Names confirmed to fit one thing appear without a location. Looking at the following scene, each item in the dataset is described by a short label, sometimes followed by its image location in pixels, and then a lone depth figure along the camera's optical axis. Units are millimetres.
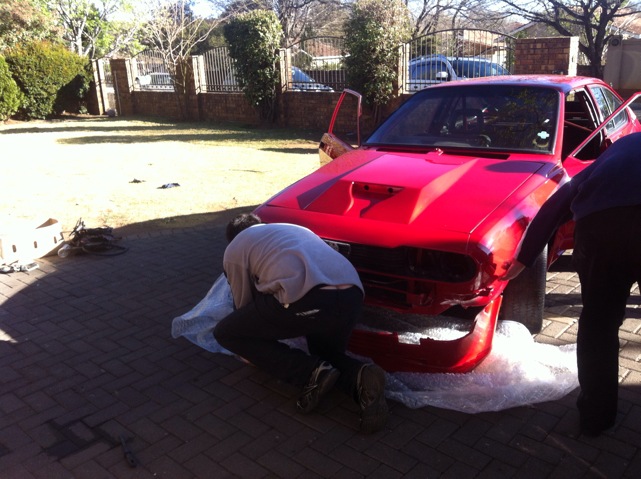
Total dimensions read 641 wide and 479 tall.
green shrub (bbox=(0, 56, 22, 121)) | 21438
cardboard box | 6113
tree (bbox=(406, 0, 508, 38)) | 26641
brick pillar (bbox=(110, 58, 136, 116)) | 23250
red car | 3527
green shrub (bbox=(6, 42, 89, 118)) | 22359
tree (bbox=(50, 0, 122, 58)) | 33438
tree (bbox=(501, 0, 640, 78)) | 14977
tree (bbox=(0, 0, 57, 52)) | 26656
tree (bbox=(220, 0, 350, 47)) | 31797
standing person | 2846
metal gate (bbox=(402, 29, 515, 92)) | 13062
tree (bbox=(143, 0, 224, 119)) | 20516
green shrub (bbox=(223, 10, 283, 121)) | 17125
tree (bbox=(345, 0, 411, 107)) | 13852
